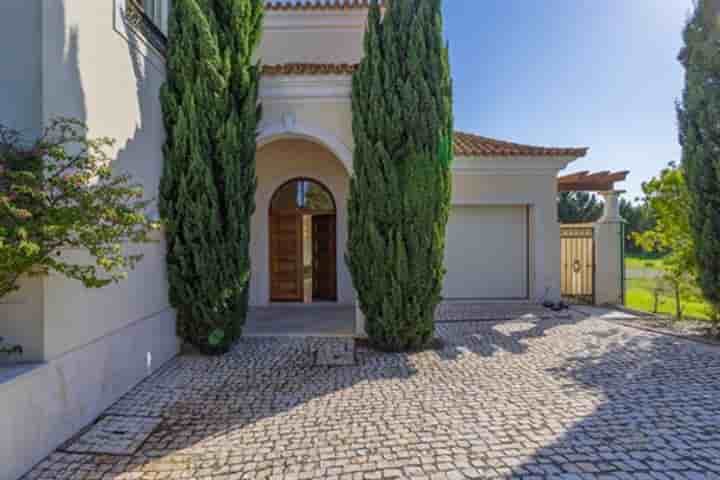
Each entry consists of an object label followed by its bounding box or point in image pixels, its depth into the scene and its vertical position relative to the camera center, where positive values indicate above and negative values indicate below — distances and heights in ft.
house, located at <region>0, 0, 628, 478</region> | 12.75 +4.45
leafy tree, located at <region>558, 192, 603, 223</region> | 104.37 +10.23
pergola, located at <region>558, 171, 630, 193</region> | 37.63 +6.74
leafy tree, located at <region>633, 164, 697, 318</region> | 26.61 +0.85
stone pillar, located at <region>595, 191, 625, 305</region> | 34.88 -1.40
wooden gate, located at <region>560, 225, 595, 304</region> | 36.22 -2.09
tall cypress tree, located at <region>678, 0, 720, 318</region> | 23.31 +6.85
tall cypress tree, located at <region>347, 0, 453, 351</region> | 21.17 +4.83
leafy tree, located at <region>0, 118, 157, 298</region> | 10.67 +1.16
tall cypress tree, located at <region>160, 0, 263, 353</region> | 19.76 +4.71
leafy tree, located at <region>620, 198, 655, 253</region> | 30.22 +3.04
